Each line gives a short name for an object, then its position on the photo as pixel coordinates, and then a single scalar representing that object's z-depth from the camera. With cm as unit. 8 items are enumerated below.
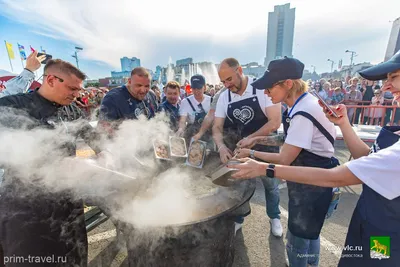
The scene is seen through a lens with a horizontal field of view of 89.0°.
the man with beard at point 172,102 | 399
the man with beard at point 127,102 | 261
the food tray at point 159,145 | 227
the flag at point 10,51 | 1614
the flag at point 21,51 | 1638
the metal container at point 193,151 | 250
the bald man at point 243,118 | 253
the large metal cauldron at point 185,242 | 152
